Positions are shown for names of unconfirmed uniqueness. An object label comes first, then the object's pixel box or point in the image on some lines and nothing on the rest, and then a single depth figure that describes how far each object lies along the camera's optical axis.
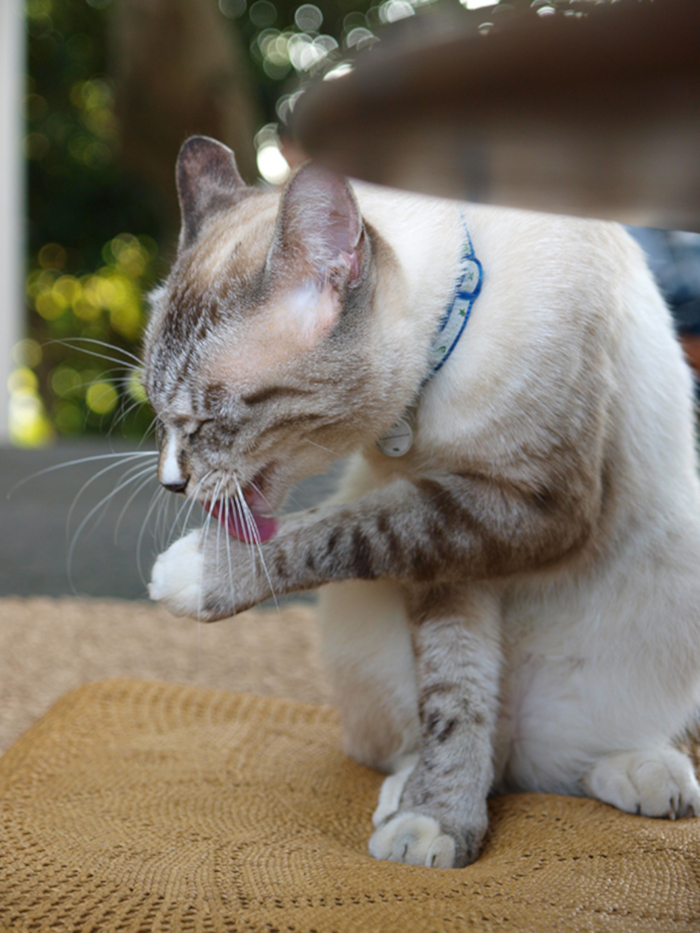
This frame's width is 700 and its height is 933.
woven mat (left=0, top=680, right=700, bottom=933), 0.67
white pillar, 2.65
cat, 0.75
